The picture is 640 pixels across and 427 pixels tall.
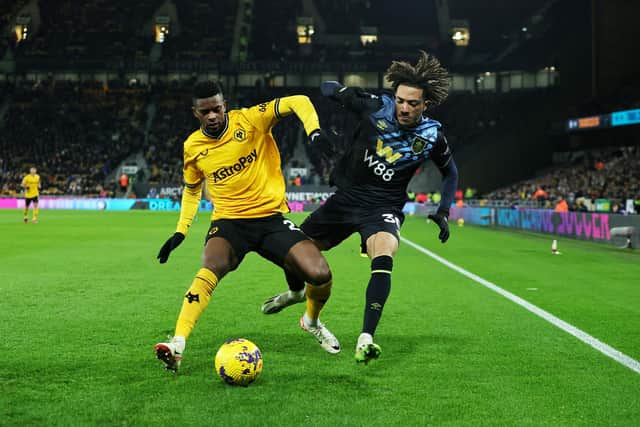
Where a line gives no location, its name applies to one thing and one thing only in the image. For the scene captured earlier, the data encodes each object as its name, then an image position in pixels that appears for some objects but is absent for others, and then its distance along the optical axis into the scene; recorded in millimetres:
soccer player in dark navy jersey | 6262
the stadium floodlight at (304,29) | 77250
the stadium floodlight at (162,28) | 75938
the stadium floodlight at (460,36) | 76000
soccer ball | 4938
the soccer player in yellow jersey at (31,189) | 28656
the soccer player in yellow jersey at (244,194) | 5941
